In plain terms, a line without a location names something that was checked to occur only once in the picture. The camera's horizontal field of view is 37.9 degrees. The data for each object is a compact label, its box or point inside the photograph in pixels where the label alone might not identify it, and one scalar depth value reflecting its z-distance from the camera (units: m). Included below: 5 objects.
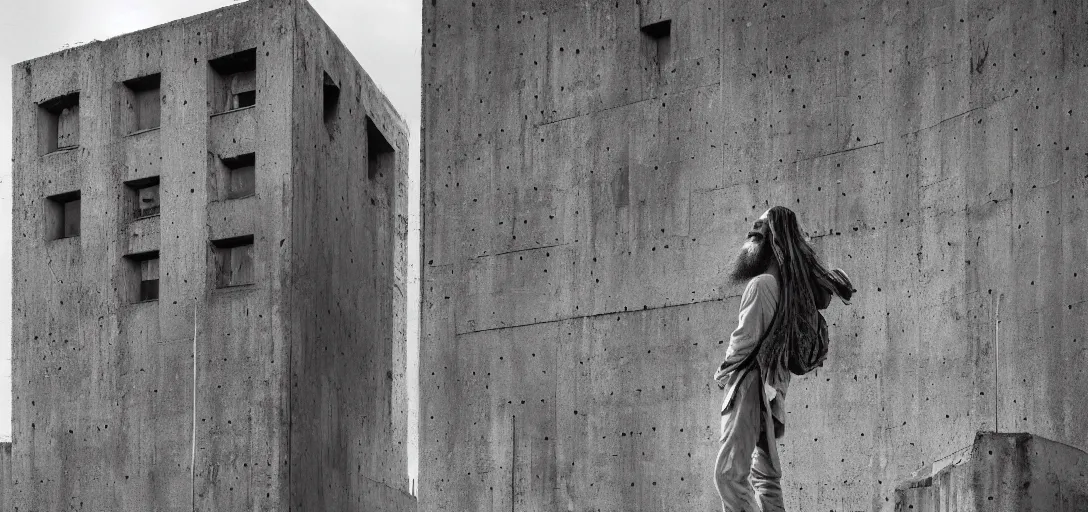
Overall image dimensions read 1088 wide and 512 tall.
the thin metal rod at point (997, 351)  20.95
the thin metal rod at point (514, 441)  25.52
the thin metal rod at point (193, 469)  28.81
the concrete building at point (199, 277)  29.02
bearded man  11.02
